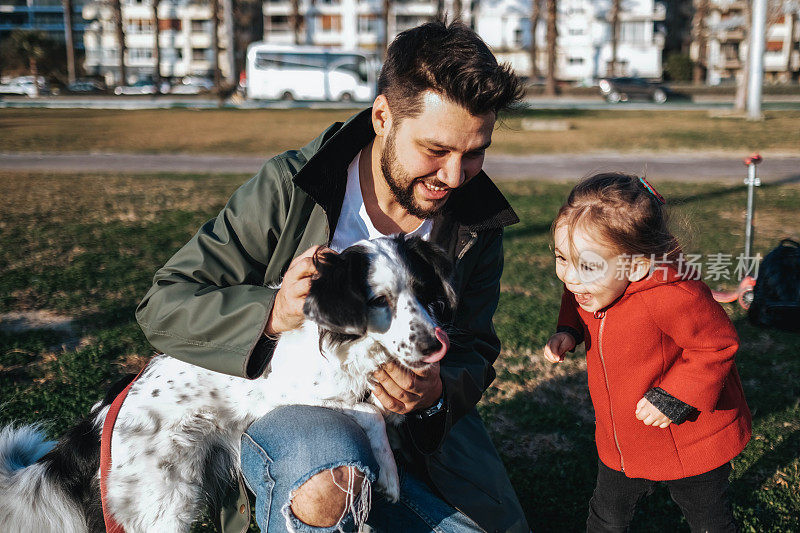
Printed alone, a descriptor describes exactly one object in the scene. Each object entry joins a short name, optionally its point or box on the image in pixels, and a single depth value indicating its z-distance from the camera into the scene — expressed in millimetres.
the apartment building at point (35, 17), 83500
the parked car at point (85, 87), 54756
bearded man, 2273
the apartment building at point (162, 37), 78312
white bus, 42375
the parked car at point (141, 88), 55938
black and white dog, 2268
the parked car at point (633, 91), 44750
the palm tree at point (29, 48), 51906
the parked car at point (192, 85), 56138
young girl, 2420
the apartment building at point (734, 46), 65625
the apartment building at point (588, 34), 67250
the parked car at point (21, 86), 52312
